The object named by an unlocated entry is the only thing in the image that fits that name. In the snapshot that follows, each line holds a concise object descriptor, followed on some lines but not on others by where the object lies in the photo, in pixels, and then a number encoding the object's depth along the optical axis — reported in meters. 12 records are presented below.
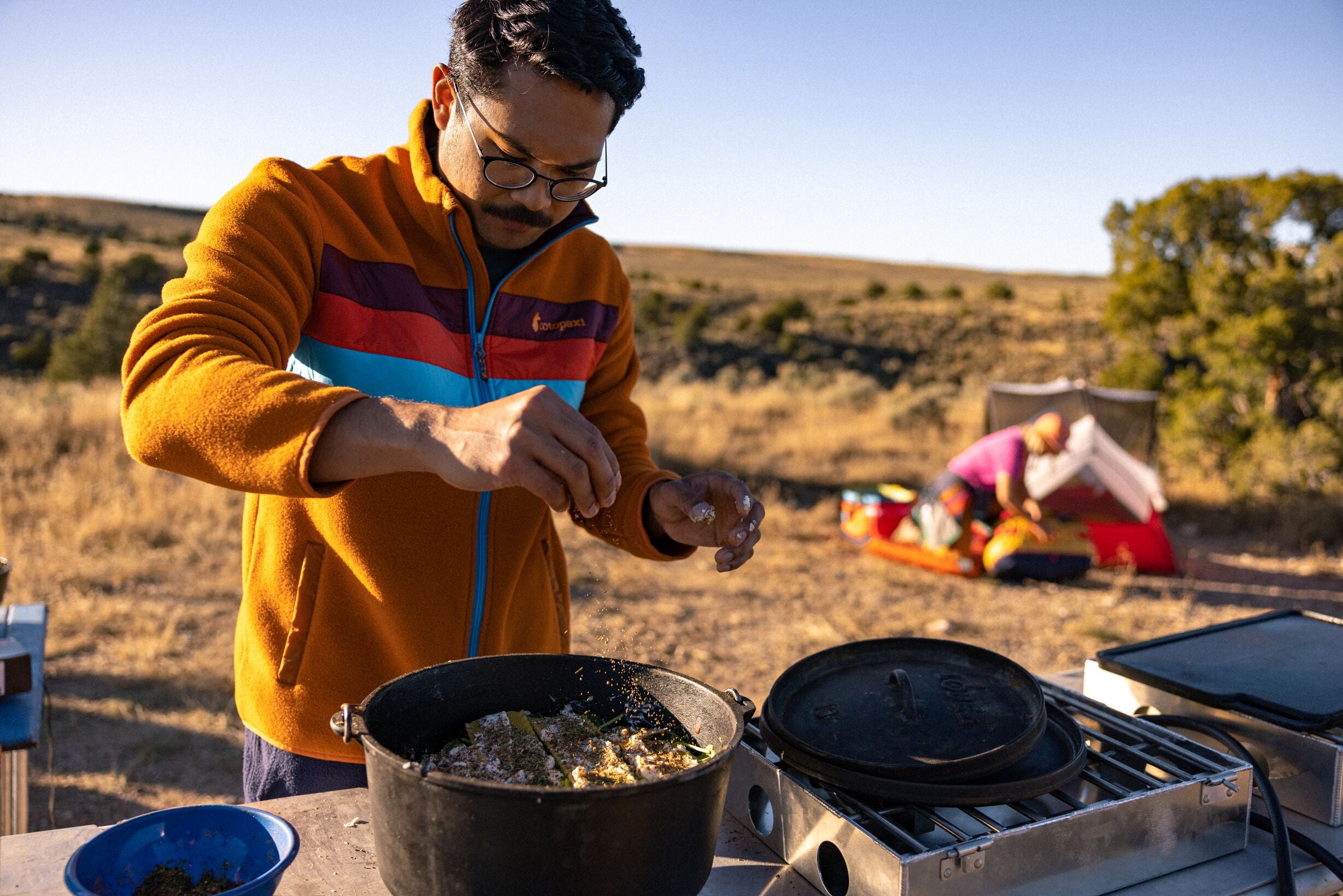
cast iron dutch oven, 1.00
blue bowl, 1.15
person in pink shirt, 7.13
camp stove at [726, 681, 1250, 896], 1.23
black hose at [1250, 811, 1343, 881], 1.47
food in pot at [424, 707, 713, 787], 1.26
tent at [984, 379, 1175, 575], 7.51
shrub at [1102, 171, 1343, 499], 9.01
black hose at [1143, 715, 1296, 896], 1.39
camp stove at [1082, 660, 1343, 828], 1.59
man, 1.47
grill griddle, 1.68
